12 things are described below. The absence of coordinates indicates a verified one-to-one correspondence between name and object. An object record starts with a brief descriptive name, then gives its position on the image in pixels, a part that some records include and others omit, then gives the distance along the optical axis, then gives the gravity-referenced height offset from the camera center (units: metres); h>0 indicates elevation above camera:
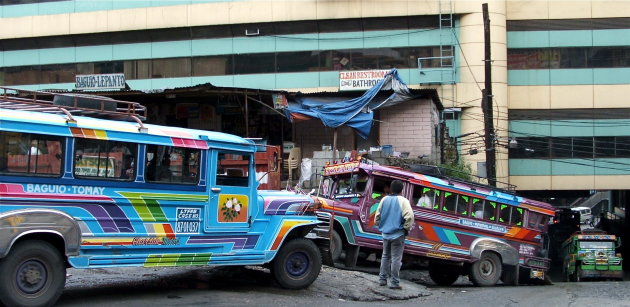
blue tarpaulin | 20.61 +2.13
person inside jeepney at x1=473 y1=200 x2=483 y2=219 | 14.38 -0.99
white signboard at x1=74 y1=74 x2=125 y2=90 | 27.16 +3.95
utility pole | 21.45 +2.13
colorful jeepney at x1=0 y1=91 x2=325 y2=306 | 6.99 -0.48
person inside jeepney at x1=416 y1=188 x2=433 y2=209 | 13.55 -0.71
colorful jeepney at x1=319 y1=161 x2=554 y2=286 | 13.05 -1.27
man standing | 10.17 -0.96
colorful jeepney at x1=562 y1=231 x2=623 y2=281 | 24.75 -3.66
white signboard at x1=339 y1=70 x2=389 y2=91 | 33.38 +5.01
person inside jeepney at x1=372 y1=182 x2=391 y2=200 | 13.22 -0.50
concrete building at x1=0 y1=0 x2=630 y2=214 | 34.66 +6.71
